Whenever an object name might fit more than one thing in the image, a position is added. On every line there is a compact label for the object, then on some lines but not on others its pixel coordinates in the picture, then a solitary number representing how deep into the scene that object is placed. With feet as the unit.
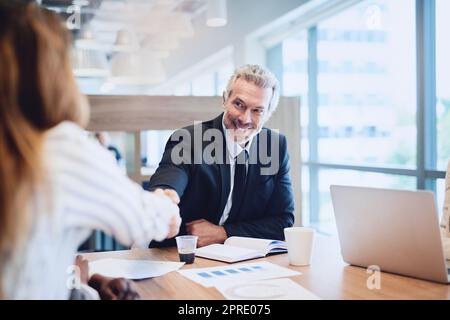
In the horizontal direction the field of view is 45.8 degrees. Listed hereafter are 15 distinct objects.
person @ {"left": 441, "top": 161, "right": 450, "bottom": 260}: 6.02
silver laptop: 4.34
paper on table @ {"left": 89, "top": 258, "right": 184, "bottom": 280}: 4.85
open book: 5.47
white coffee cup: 5.19
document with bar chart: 4.62
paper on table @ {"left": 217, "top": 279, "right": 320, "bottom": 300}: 4.12
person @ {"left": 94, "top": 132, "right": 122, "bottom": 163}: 16.53
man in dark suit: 7.11
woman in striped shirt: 2.90
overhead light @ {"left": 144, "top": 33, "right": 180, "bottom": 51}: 18.38
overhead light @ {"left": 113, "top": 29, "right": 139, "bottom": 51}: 17.60
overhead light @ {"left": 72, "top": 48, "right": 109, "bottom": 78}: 17.13
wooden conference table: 4.22
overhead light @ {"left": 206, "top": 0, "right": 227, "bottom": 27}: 13.47
